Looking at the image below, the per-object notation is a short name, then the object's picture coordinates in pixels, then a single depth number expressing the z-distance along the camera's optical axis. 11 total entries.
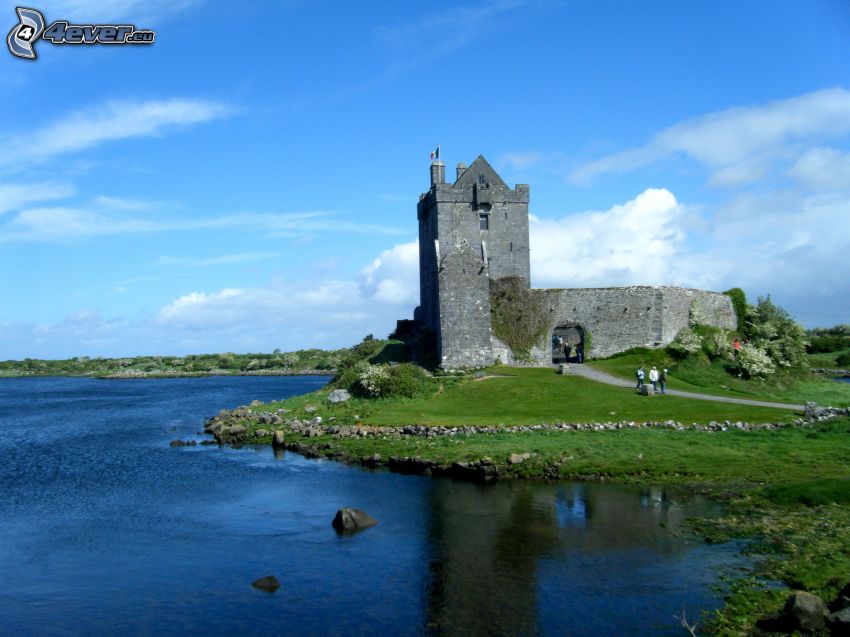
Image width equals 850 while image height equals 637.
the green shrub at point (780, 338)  47.75
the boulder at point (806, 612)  12.84
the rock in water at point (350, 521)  22.03
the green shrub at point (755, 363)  45.50
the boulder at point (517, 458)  28.20
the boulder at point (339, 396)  43.23
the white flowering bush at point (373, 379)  42.72
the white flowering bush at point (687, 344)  47.91
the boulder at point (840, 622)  12.37
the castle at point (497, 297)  47.41
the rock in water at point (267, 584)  17.42
